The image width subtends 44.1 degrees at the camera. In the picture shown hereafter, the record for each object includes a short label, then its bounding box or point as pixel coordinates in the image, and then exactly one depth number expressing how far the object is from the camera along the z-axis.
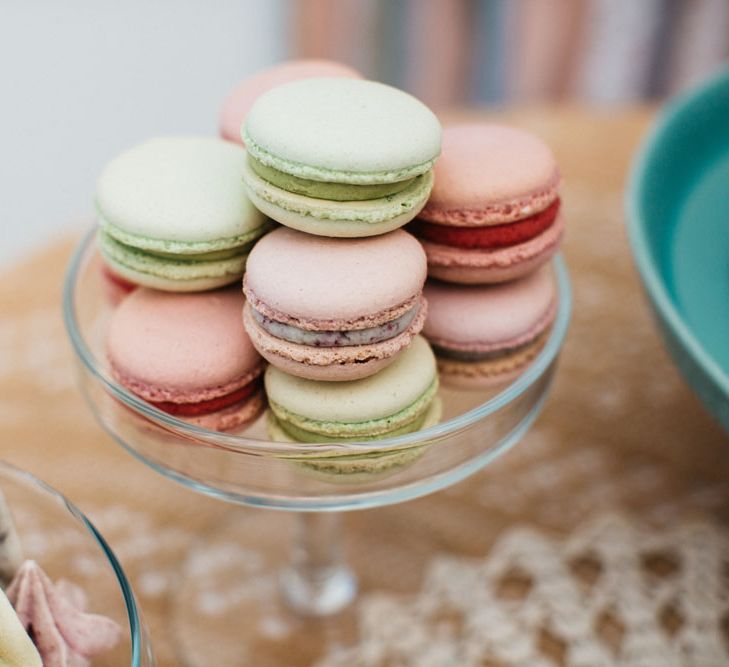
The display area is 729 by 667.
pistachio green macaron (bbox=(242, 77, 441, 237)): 0.43
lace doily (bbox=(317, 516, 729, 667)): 0.58
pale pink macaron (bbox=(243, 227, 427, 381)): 0.43
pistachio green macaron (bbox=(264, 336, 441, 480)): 0.46
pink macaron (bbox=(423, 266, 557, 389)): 0.52
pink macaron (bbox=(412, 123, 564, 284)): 0.50
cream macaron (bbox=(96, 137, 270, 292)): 0.47
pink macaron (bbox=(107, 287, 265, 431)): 0.48
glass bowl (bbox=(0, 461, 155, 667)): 0.42
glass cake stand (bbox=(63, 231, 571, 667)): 0.46
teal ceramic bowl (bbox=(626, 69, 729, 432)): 0.51
